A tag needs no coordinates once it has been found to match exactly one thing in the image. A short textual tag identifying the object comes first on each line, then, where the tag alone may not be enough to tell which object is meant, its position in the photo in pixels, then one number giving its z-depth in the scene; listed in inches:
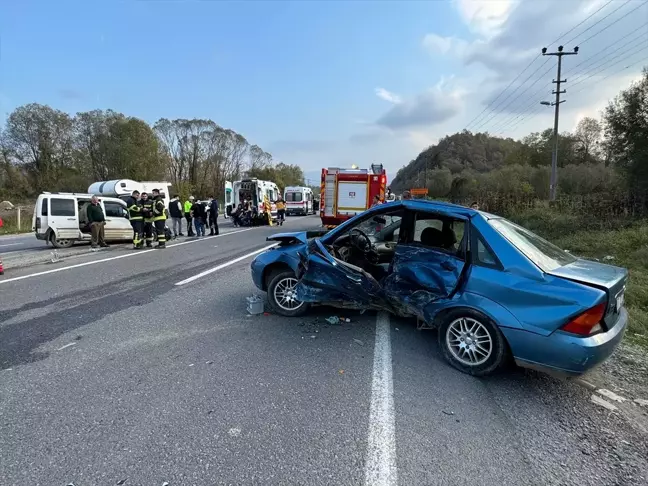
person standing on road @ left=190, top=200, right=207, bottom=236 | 631.2
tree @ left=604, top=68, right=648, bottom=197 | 591.8
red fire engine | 608.7
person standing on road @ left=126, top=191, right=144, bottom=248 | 478.0
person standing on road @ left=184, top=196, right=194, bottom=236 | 653.3
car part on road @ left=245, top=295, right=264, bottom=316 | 209.6
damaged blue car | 119.6
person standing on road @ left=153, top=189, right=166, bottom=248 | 485.1
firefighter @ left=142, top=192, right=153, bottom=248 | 481.1
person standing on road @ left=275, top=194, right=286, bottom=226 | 882.8
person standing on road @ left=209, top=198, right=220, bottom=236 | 666.2
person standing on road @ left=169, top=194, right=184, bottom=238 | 612.4
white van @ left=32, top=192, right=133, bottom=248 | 498.3
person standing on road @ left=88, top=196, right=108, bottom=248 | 487.2
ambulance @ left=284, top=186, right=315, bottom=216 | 1404.3
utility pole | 1172.5
